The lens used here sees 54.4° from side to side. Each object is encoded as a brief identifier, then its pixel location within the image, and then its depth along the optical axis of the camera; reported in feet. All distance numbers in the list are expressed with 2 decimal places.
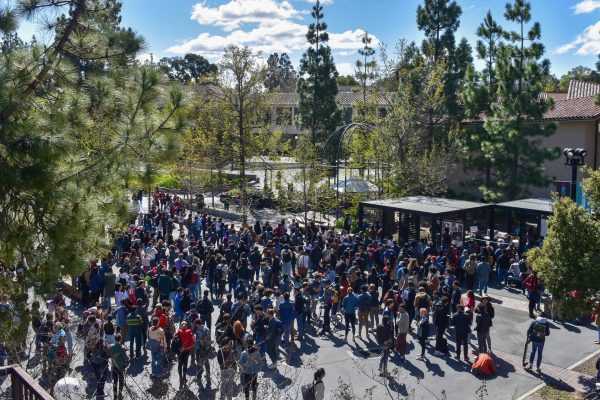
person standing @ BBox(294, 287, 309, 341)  46.32
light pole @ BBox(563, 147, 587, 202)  57.52
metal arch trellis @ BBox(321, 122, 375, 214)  94.32
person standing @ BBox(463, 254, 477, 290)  57.72
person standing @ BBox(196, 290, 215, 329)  45.37
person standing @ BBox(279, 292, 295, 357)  44.53
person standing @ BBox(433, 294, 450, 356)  43.29
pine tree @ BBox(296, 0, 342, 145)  148.66
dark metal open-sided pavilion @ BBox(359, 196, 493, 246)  70.74
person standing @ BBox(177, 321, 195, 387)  37.17
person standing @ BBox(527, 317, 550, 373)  39.83
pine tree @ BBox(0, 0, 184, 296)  19.21
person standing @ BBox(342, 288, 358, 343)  46.55
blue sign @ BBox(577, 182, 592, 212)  68.87
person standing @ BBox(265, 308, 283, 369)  40.93
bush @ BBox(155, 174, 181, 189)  138.74
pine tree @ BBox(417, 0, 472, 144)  113.39
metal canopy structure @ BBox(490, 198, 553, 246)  68.69
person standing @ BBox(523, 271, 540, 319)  51.19
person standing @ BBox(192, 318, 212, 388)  37.45
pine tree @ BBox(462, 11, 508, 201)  95.96
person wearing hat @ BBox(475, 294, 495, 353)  42.18
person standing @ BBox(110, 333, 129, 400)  33.40
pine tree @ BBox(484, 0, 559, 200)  85.92
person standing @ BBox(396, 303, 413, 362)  42.96
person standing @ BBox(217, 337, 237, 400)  23.97
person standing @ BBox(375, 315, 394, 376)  39.77
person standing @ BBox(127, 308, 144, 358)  41.11
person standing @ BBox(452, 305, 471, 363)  42.11
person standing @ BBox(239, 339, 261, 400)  33.37
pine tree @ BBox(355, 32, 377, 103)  108.27
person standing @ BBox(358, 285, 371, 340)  46.91
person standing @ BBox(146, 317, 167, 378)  38.32
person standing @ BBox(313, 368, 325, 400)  30.86
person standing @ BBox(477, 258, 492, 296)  56.95
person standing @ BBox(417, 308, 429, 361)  42.06
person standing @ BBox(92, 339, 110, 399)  34.71
